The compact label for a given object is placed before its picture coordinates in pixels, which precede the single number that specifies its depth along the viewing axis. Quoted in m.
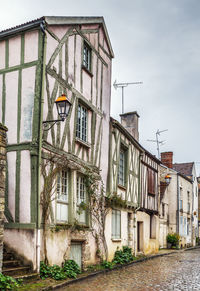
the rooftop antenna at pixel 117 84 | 15.86
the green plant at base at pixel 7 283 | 6.07
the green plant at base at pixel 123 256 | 11.66
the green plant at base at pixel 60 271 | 7.58
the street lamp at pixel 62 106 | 7.89
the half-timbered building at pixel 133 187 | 12.53
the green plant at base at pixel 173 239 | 22.65
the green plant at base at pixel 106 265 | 10.33
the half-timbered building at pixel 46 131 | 7.77
